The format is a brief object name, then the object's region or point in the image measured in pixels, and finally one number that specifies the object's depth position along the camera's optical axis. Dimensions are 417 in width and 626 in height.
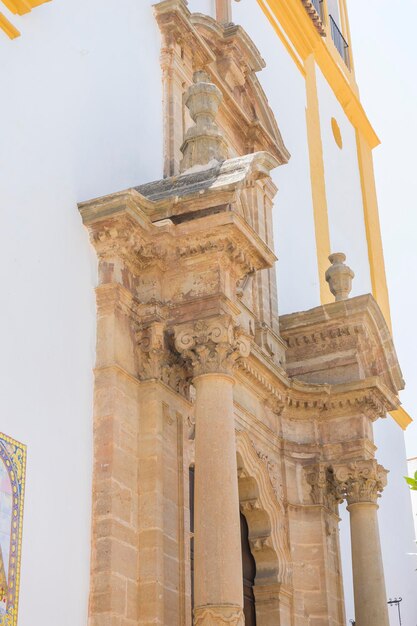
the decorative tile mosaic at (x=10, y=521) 10.20
